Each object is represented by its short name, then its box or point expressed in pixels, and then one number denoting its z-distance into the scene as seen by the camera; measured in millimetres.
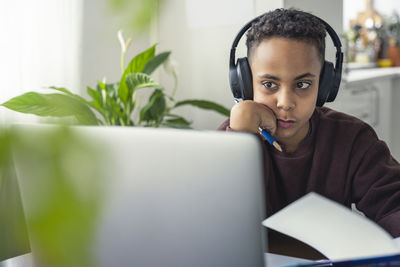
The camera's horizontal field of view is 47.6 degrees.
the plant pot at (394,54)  3051
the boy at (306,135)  1003
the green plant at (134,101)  1647
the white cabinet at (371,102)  2117
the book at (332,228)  575
